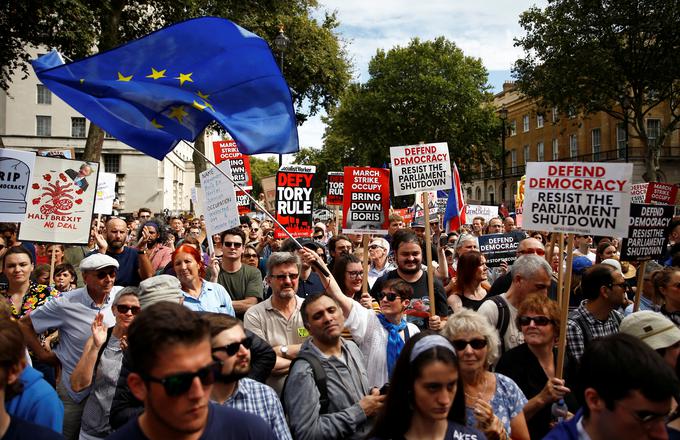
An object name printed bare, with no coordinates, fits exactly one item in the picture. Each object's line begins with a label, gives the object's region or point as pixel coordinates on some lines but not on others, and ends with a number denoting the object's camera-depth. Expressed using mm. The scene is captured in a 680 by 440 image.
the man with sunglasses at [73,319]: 4547
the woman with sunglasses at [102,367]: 4078
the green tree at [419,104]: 48000
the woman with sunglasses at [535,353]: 4012
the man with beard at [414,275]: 5875
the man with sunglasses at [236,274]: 6844
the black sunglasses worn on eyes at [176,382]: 2143
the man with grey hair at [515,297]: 4738
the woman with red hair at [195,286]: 5516
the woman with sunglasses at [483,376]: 3504
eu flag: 5871
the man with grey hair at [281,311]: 4961
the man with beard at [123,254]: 7277
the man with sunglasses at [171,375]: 2148
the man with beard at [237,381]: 3076
